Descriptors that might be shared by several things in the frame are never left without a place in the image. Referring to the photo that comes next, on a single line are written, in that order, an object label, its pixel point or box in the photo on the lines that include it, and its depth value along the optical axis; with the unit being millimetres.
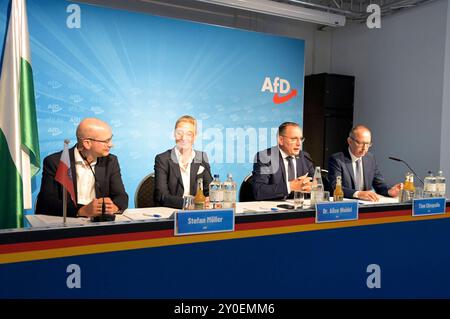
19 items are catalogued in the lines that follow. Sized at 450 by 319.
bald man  2328
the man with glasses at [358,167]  3260
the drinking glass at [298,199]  2320
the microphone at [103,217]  1839
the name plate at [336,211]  2035
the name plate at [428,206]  2312
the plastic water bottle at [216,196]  2130
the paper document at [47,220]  1924
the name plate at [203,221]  1725
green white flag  2230
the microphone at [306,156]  3356
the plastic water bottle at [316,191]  2230
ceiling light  4242
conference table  1486
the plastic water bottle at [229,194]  2176
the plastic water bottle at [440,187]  2555
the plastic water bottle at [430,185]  2561
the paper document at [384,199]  2749
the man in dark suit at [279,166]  2859
